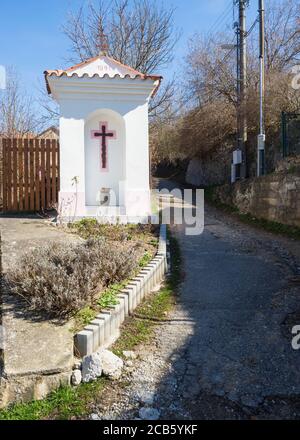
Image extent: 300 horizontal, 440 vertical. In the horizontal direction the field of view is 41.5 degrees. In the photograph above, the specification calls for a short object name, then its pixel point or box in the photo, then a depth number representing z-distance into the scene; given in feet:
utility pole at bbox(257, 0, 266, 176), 38.80
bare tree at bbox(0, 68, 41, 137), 61.46
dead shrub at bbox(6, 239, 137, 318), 13.28
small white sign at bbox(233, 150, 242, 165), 45.85
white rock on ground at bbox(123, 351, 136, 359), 12.47
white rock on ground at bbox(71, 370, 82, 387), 10.91
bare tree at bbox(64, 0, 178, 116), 65.57
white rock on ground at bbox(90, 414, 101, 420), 9.68
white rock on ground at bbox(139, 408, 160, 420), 9.67
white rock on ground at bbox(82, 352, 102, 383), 11.09
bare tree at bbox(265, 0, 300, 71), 58.75
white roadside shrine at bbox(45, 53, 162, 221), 29.40
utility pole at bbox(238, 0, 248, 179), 45.57
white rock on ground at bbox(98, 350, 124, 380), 11.30
